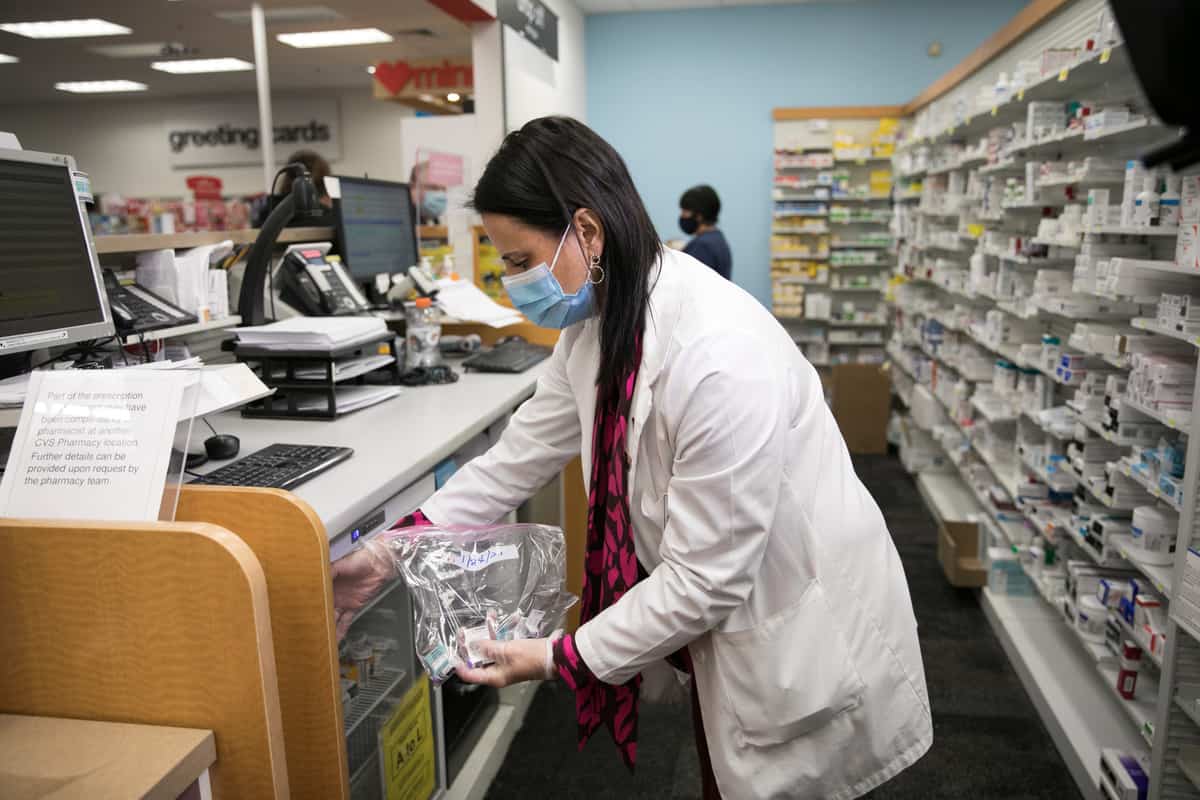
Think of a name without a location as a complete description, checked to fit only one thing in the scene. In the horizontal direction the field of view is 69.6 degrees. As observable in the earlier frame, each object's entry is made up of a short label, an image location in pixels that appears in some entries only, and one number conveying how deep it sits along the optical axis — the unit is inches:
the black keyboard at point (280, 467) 63.7
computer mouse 71.8
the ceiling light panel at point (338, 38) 298.0
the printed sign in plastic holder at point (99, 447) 47.3
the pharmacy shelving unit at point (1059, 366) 87.5
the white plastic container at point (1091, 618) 106.6
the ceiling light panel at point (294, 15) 261.0
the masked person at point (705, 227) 210.7
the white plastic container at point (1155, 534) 91.5
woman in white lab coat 46.2
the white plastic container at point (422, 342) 118.0
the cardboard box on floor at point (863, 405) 253.8
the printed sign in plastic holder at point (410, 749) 75.6
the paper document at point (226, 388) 57.6
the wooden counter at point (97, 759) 40.1
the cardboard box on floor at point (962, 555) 148.2
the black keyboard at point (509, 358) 121.1
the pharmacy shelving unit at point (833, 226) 292.5
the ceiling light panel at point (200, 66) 369.1
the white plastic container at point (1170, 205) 91.2
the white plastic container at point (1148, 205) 92.8
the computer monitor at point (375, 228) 124.6
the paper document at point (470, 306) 132.6
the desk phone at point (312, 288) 112.8
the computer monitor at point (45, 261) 63.2
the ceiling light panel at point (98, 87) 420.2
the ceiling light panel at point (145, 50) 329.7
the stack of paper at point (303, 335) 89.1
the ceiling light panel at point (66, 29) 286.1
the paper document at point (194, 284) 91.4
